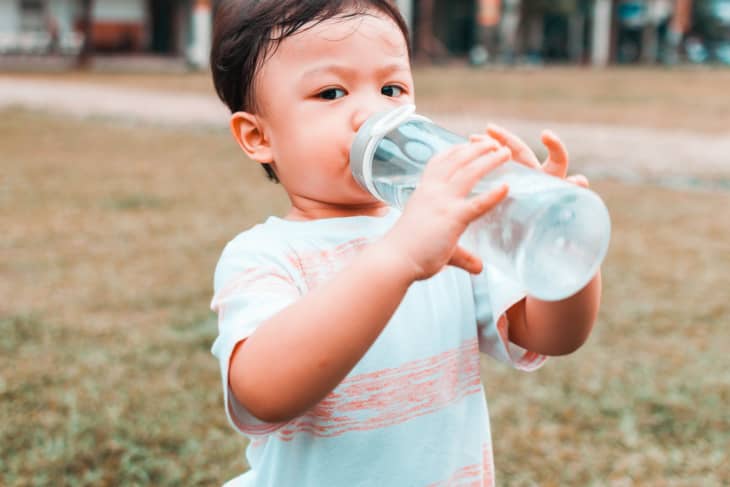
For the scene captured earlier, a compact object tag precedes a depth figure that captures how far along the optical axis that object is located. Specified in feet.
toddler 4.26
